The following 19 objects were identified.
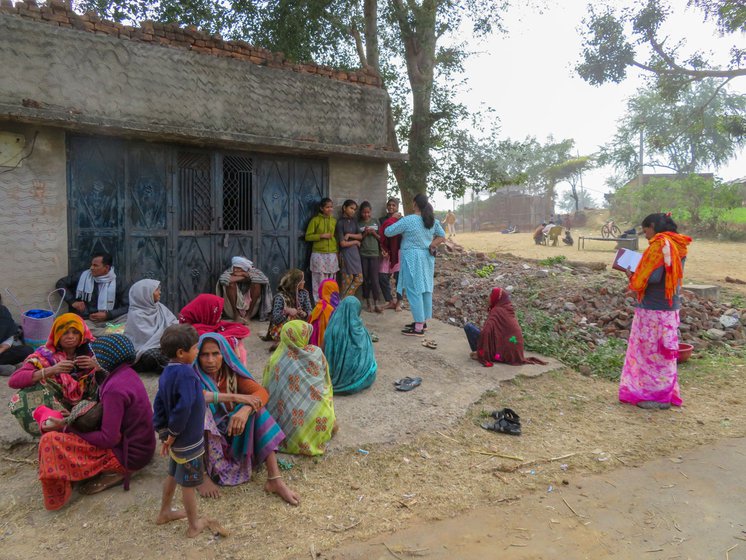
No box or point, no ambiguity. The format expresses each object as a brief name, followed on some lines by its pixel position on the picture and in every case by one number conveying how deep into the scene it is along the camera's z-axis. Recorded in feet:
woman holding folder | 15.62
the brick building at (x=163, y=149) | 18.52
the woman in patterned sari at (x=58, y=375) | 10.99
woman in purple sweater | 9.74
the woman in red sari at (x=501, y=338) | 19.58
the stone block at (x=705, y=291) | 31.40
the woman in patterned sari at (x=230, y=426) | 10.25
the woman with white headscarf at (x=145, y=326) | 16.69
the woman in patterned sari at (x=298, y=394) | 12.32
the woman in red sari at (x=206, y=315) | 12.60
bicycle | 79.51
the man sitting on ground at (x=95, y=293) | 19.03
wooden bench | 56.49
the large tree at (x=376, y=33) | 36.68
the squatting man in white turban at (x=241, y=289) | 22.82
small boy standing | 8.71
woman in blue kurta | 22.61
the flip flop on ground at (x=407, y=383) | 16.88
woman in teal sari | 16.10
